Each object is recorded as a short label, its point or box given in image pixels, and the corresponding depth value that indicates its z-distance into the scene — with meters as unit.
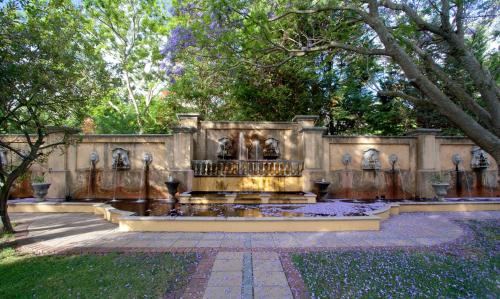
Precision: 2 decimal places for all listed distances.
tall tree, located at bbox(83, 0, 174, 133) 18.06
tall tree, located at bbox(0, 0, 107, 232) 5.45
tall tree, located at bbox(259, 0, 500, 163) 5.01
